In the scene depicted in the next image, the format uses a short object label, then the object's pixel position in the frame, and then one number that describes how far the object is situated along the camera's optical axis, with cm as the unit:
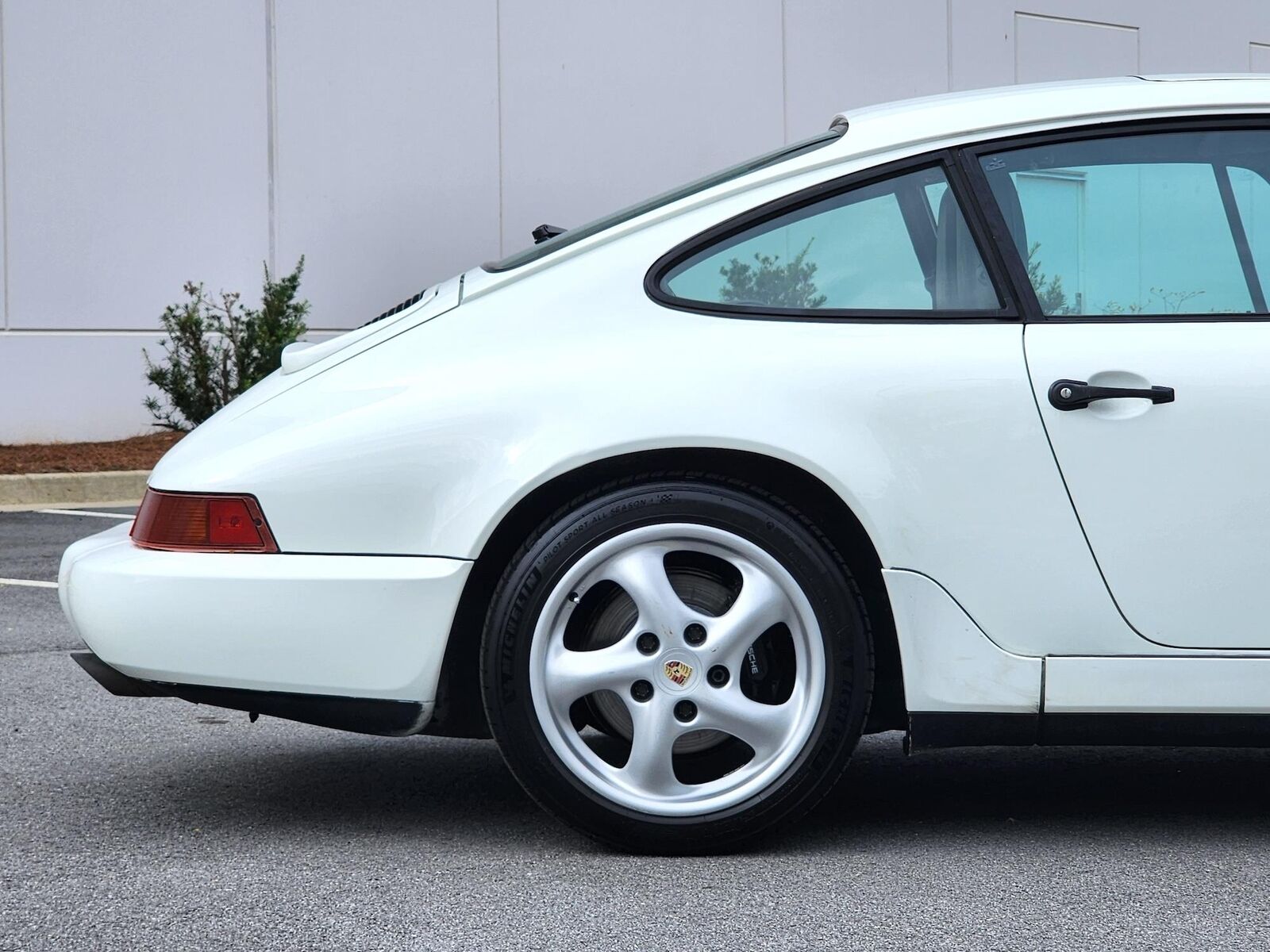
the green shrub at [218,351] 1189
